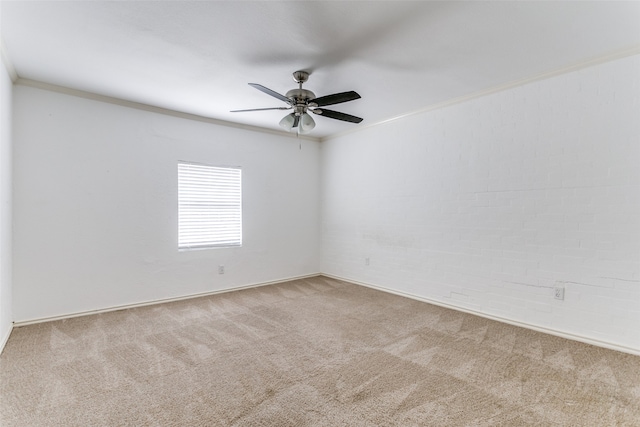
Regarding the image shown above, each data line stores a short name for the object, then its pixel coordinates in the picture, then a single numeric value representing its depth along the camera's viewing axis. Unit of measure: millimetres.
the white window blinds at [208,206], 4367
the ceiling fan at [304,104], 2738
